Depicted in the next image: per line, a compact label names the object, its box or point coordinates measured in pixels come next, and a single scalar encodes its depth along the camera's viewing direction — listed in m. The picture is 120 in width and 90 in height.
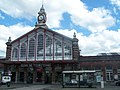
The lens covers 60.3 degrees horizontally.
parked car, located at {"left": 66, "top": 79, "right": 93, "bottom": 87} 14.60
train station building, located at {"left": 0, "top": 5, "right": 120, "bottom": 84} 21.11
